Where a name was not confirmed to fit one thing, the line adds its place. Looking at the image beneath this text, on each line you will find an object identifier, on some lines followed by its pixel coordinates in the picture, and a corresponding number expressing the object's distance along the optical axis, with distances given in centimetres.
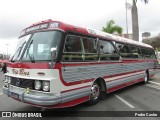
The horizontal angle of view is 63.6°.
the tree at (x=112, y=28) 2232
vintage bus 347
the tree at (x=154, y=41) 4492
